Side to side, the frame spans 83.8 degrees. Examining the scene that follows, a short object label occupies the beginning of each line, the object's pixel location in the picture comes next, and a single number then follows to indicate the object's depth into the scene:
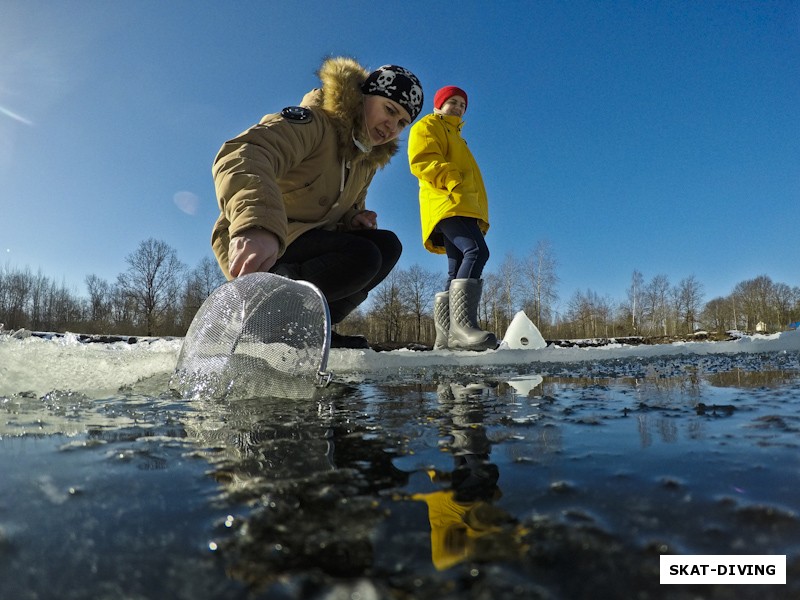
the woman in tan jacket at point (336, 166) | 2.93
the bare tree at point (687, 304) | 47.16
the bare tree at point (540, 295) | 35.00
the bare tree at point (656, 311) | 45.92
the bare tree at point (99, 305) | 41.29
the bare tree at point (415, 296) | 37.19
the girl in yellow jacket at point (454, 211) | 4.59
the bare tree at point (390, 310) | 36.44
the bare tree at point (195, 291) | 39.12
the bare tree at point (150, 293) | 39.12
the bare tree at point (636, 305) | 44.91
